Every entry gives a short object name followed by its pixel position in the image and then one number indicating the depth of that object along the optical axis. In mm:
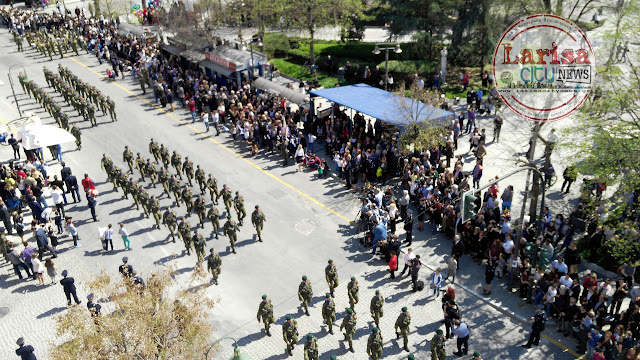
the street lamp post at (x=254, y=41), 36522
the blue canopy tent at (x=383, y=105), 25859
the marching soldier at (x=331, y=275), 19062
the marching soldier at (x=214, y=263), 19938
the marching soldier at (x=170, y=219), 22656
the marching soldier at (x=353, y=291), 18188
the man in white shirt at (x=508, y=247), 19547
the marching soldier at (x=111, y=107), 34594
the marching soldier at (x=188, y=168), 26703
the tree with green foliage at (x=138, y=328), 13312
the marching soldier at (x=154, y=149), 29059
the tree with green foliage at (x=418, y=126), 25656
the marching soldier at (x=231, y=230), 21734
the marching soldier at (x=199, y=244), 21047
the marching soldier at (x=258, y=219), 22422
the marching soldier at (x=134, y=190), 24828
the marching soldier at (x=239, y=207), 23594
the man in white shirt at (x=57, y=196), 24609
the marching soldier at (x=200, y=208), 23547
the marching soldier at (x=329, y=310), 17438
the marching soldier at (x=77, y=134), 31234
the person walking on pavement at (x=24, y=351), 16375
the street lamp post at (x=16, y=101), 37425
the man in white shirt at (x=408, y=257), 19906
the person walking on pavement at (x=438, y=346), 15828
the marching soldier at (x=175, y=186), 25156
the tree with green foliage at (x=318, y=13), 41438
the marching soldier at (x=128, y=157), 28103
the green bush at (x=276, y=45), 46062
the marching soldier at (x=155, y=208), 23656
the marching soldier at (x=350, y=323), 16766
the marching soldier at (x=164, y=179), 25984
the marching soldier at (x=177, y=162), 27250
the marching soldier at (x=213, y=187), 25188
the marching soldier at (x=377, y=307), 17484
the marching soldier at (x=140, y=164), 27547
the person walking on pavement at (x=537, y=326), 16594
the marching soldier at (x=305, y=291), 18312
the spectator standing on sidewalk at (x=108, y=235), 22406
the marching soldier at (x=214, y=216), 22864
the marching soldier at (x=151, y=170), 26859
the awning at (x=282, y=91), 31859
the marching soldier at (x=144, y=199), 24172
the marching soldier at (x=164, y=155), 27984
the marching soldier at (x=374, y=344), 16016
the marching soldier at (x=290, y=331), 16922
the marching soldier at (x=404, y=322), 16781
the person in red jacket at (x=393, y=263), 20031
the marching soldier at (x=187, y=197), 24438
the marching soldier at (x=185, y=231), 21562
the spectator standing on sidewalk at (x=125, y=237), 22375
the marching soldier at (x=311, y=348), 16000
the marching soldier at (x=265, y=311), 17562
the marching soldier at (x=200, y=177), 25828
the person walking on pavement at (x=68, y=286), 19234
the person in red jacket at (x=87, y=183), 25588
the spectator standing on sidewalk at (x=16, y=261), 20938
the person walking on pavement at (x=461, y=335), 16562
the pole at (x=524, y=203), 18703
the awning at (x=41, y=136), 27734
